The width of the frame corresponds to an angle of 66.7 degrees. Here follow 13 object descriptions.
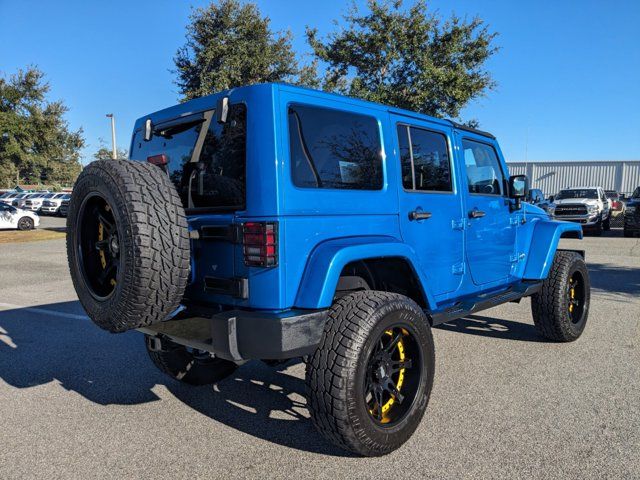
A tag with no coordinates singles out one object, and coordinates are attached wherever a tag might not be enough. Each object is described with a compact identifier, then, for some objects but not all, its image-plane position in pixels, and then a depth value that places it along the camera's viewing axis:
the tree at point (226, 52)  17.39
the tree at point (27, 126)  22.44
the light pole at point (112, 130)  28.86
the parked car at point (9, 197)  32.02
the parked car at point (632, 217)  16.34
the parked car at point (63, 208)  30.66
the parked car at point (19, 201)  31.47
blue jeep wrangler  2.54
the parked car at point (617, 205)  24.41
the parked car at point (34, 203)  31.47
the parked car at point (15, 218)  21.75
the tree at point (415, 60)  15.93
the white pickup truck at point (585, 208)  18.39
